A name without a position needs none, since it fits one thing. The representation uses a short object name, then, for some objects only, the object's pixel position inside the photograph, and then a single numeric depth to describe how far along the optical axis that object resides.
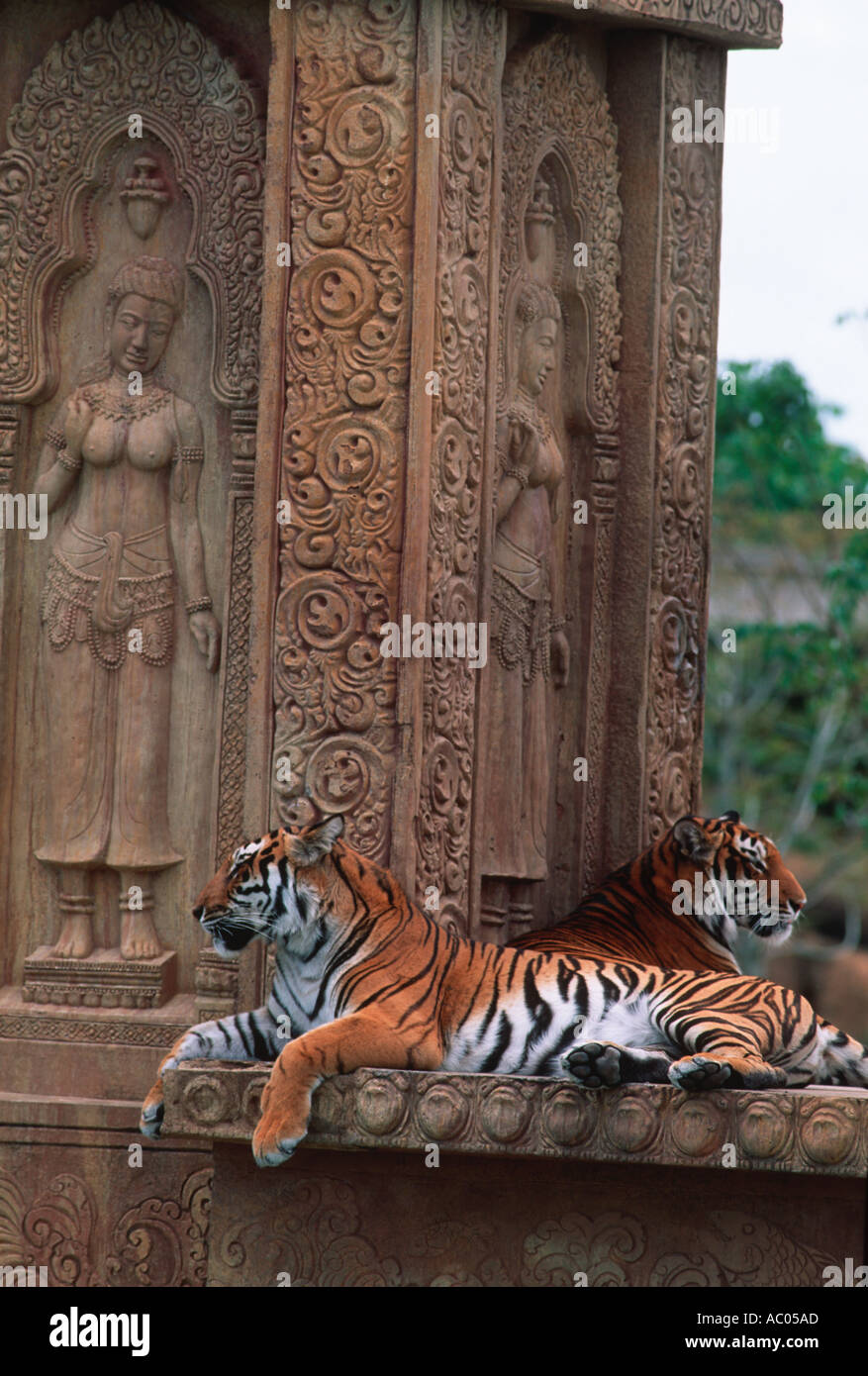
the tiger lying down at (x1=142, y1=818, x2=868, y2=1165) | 13.20
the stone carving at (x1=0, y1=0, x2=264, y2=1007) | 16.36
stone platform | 12.71
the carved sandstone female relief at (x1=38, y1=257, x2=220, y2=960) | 16.44
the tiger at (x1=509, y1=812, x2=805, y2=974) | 15.69
